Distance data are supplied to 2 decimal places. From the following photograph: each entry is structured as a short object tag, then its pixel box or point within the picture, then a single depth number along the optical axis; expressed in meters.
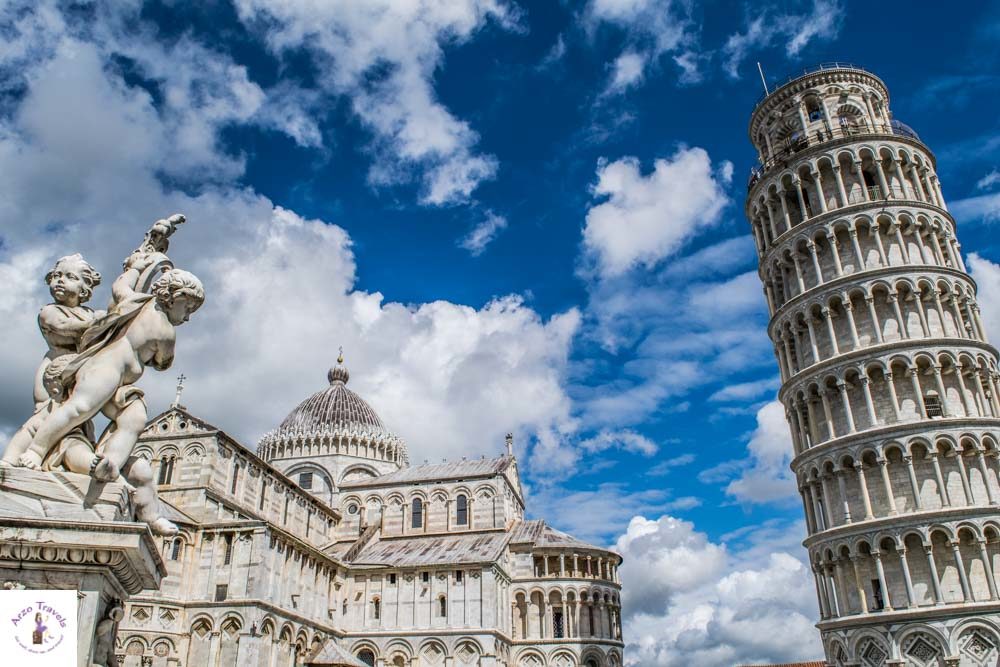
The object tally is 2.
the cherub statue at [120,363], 4.81
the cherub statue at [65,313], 5.21
